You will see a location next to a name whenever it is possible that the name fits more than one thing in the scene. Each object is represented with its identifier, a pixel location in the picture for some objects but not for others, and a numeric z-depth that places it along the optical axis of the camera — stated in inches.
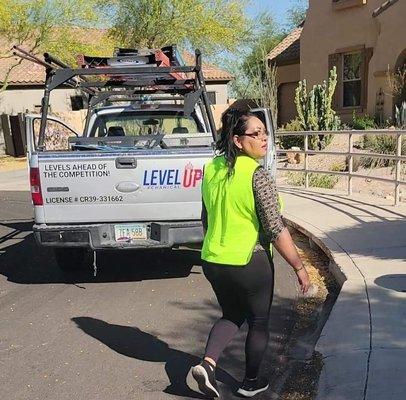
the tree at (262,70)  777.6
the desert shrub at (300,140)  581.9
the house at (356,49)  641.6
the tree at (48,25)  843.2
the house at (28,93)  1085.1
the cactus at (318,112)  590.9
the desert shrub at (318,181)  455.2
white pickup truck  207.6
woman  121.0
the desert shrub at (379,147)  478.9
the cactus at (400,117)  551.7
